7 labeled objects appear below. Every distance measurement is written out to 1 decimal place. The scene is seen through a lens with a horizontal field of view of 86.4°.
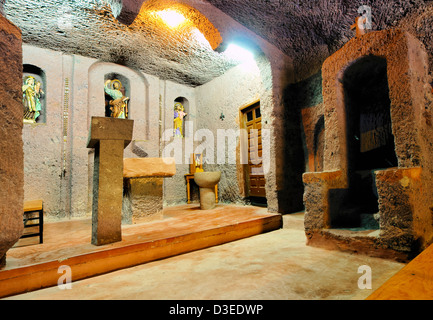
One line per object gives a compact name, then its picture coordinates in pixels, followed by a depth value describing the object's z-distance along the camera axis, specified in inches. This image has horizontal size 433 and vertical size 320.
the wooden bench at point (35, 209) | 108.9
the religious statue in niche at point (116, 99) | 231.3
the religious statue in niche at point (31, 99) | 190.1
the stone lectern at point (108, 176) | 93.8
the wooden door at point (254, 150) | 205.0
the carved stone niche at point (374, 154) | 83.8
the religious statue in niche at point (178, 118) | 267.1
